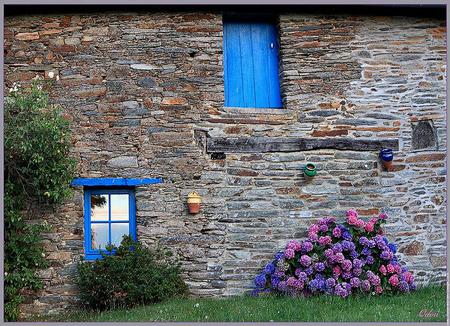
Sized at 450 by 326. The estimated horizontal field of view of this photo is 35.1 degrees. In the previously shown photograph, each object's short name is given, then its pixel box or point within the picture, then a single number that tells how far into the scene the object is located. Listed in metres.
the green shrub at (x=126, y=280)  8.40
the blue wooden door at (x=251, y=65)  9.51
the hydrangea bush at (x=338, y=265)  8.55
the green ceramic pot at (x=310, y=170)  9.17
